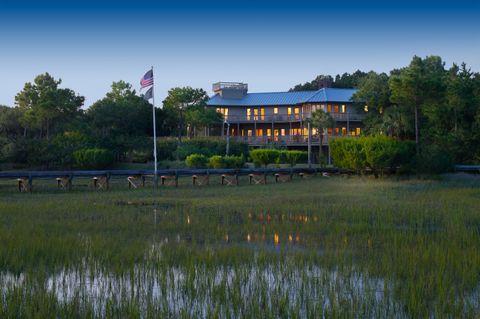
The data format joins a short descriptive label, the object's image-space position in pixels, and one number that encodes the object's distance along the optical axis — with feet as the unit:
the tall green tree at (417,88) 162.71
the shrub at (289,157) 175.11
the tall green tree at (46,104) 219.82
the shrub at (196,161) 164.45
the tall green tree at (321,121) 197.06
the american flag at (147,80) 121.19
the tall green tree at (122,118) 218.79
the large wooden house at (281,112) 227.40
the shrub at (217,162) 161.17
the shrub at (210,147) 193.37
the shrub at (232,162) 161.68
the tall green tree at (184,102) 224.53
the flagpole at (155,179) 120.26
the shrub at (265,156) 169.99
